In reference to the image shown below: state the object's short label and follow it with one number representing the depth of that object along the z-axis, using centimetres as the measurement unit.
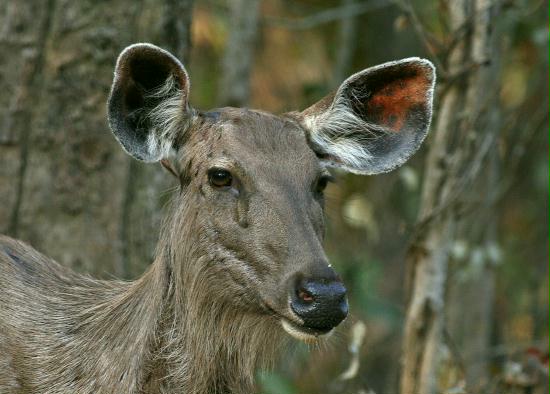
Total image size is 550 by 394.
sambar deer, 1286
